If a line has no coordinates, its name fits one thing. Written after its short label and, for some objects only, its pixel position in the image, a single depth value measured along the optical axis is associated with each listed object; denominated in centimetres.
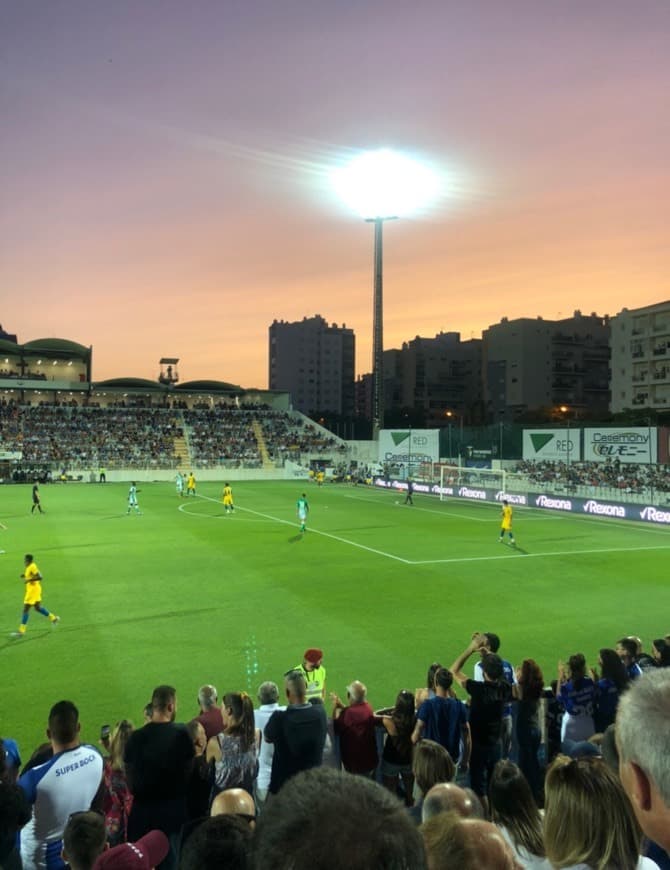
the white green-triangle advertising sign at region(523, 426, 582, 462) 4628
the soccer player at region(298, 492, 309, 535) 2889
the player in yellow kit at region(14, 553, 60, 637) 1456
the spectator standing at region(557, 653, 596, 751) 752
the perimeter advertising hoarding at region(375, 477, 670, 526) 3409
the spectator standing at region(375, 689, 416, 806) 662
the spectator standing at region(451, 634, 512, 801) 693
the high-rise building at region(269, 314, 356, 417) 15525
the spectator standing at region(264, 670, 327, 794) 605
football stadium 1242
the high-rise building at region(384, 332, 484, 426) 13475
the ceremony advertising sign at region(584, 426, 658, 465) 4125
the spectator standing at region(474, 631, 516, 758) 725
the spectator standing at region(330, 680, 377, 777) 671
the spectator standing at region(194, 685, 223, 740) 694
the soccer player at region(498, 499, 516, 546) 2666
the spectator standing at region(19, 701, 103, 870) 485
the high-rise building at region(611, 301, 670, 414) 7556
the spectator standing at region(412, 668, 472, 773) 669
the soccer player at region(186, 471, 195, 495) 4578
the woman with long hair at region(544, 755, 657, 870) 301
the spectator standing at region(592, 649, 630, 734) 765
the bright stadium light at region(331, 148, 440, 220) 5403
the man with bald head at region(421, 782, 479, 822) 329
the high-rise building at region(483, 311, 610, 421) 10581
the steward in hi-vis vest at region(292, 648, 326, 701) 916
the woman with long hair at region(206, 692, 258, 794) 601
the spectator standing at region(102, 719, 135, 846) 536
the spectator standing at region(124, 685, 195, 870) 508
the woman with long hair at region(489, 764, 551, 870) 367
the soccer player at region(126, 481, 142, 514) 3497
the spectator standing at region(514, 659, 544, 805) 729
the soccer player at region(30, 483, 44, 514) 3412
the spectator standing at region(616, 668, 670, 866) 185
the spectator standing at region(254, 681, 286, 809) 650
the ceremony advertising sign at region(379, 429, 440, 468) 5888
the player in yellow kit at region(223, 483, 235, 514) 3603
